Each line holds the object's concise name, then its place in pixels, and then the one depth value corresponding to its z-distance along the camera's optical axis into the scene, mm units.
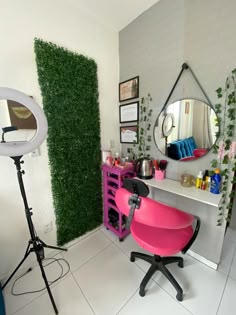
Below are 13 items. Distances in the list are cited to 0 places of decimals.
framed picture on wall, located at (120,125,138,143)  1912
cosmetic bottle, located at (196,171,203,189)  1356
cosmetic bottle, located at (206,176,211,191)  1315
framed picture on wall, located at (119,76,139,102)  1804
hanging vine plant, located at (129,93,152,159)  1737
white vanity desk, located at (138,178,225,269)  1337
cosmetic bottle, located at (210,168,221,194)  1243
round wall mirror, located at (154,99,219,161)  1327
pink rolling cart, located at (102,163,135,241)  1738
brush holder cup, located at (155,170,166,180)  1625
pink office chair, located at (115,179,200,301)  930
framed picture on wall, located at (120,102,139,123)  1848
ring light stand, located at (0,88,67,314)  993
